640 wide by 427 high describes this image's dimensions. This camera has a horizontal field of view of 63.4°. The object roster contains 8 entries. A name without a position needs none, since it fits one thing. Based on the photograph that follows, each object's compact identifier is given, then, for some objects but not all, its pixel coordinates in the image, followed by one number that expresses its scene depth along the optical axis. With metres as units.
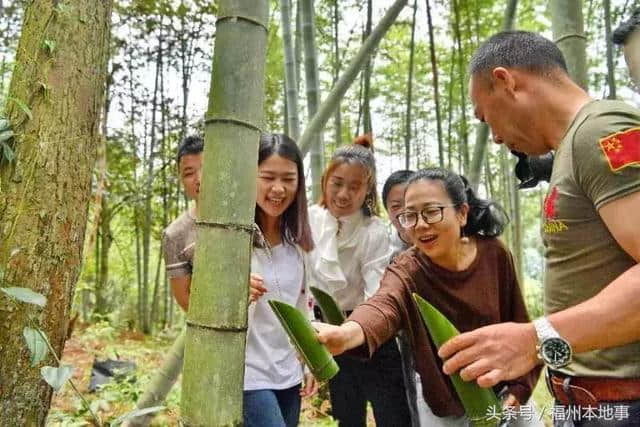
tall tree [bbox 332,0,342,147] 4.85
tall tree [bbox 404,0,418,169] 4.39
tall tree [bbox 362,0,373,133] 4.32
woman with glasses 1.34
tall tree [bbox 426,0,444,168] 3.72
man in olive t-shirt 0.77
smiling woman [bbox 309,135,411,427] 1.84
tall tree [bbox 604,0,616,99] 3.20
